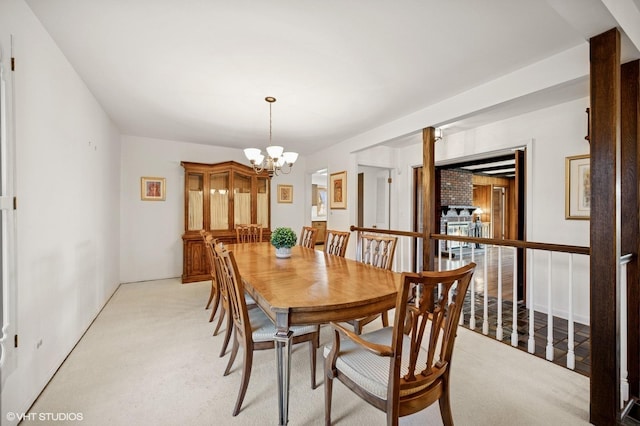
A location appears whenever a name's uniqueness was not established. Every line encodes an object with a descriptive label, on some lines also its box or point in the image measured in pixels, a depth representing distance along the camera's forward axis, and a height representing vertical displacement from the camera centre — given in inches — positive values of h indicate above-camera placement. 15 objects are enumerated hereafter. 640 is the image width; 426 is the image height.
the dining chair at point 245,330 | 62.7 -30.3
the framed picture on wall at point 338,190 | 186.4 +16.0
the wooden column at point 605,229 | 60.6 -4.0
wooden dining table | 54.4 -18.5
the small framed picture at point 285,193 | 232.1 +16.6
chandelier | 113.3 +24.3
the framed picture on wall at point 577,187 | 114.9 +10.8
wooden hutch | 178.4 +6.0
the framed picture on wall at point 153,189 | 180.7 +16.5
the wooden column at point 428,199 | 122.9 +6.1
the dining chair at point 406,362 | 41.8 -28.9
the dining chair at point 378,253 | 88.0 -15.7
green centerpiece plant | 102.7 -10.9
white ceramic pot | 104.0 -15.8
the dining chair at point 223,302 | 80.0 -29.7
